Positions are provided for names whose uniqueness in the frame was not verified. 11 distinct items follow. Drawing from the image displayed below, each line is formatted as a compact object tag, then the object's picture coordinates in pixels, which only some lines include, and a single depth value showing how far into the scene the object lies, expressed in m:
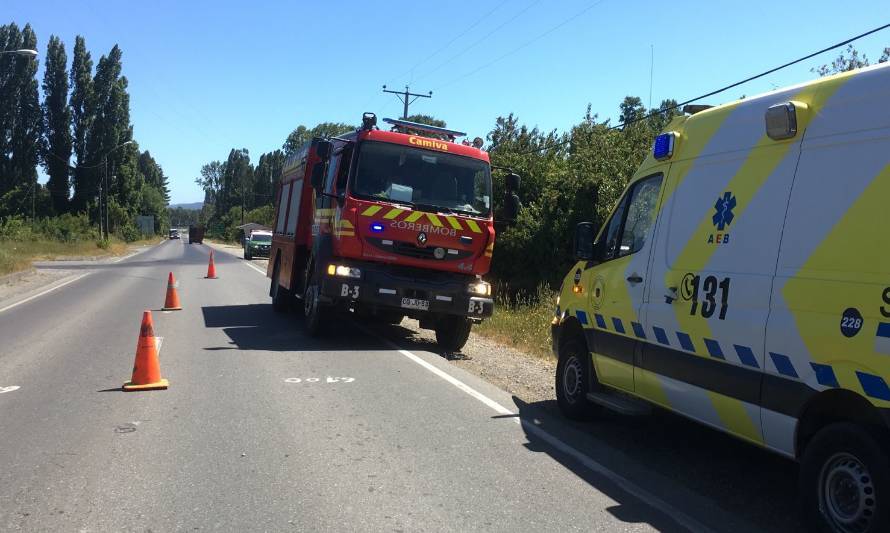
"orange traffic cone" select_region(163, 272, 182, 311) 14.99
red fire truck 10.15
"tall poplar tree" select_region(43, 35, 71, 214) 64.81
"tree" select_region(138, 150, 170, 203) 146.88
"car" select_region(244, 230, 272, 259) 43.22
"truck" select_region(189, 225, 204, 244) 99.12
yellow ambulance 3.68
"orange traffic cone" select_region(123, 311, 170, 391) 7.48
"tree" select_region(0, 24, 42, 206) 61.31
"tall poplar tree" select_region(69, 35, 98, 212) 65.94
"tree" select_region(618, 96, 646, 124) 56.77
